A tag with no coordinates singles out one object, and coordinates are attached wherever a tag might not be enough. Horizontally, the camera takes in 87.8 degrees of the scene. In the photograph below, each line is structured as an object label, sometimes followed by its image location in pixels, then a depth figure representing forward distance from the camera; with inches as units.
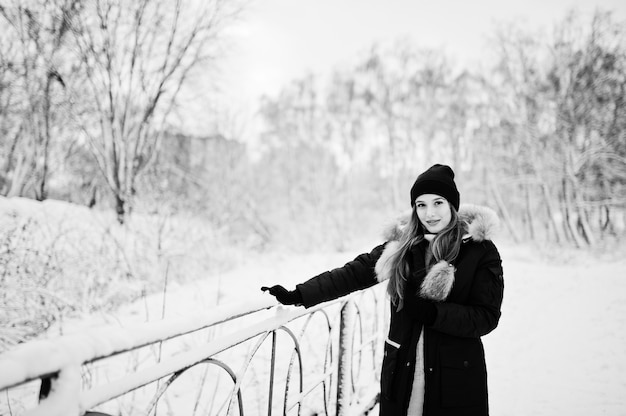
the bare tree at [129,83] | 317.4
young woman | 58.1
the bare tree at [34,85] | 295.6
